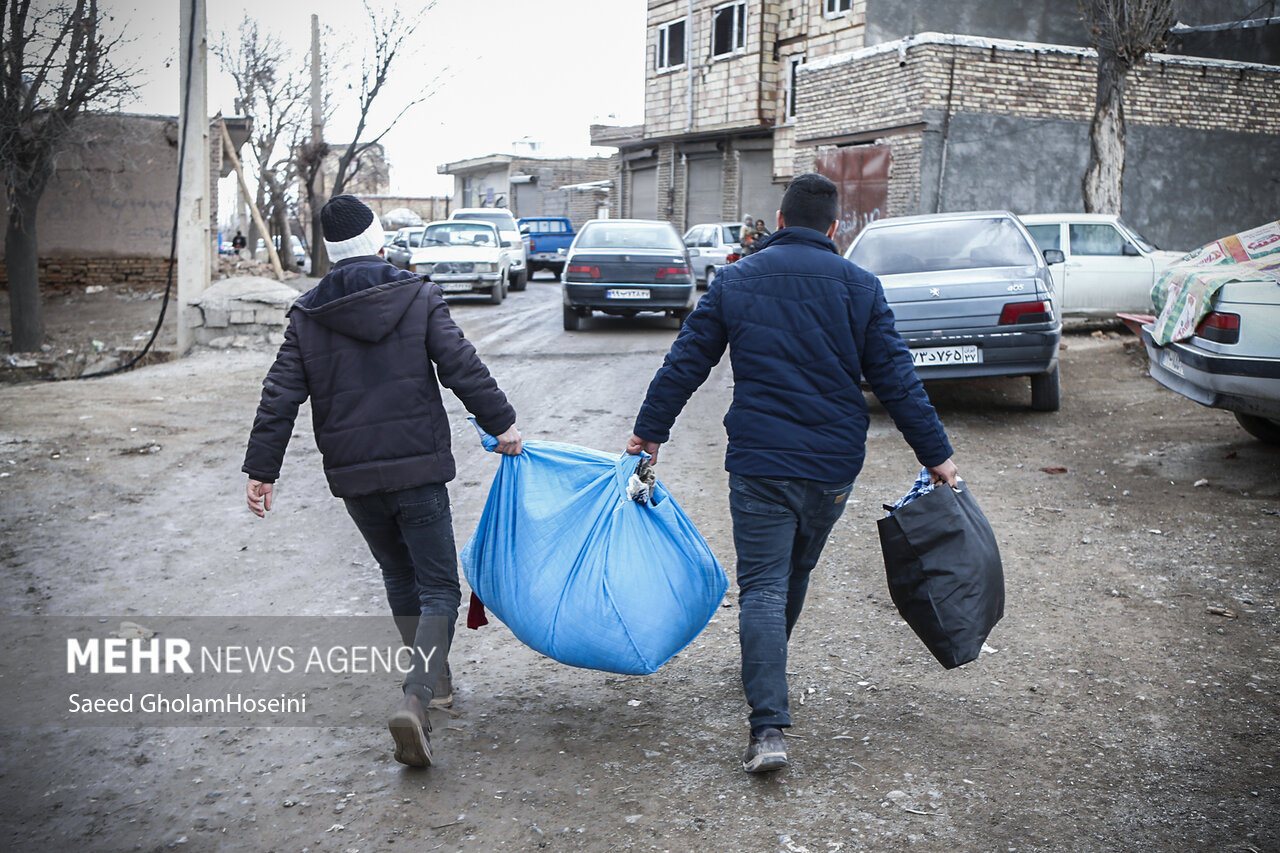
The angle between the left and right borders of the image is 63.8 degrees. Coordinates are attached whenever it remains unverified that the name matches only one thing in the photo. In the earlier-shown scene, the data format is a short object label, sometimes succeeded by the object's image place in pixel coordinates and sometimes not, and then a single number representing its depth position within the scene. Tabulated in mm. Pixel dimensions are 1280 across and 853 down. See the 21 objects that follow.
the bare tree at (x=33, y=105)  12859
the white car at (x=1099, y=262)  13422
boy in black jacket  3070
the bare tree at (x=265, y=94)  30672
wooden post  17125
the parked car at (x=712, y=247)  22234
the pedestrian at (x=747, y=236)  21328
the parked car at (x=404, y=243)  16516
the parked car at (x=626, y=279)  14422
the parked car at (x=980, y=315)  7793
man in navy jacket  2992
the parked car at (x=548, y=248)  27844
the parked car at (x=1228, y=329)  5590
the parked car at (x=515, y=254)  21562
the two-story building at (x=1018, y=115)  18953
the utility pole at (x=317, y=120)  23328
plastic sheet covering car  5922
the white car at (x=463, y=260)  18391
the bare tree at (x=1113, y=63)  12602
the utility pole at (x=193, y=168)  11828
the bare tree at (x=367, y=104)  23703
